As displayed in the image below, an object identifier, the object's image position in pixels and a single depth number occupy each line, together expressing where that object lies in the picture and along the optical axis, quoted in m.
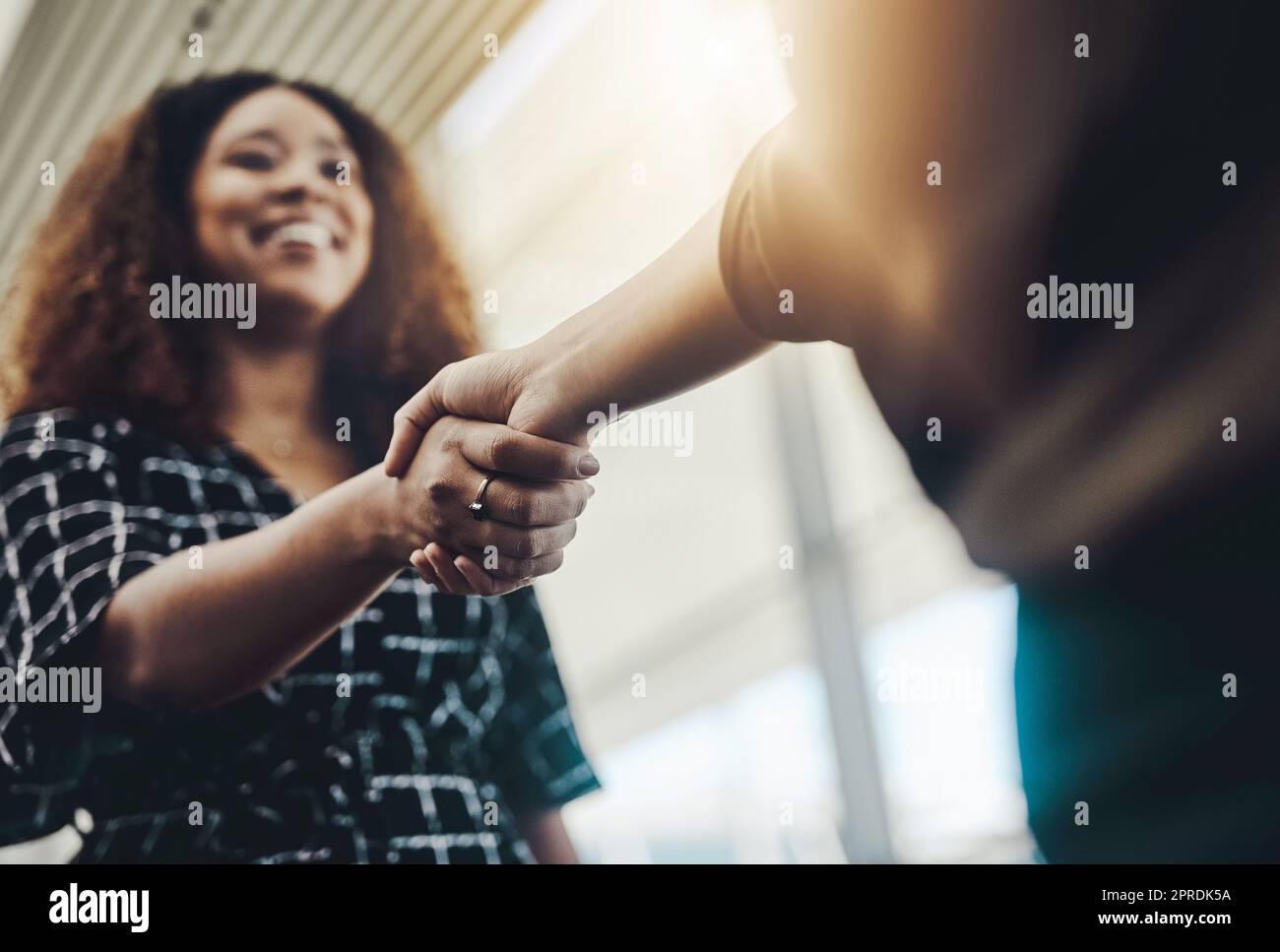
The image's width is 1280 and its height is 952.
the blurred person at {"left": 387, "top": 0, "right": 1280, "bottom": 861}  0.86
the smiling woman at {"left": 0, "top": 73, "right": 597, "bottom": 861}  1.13
